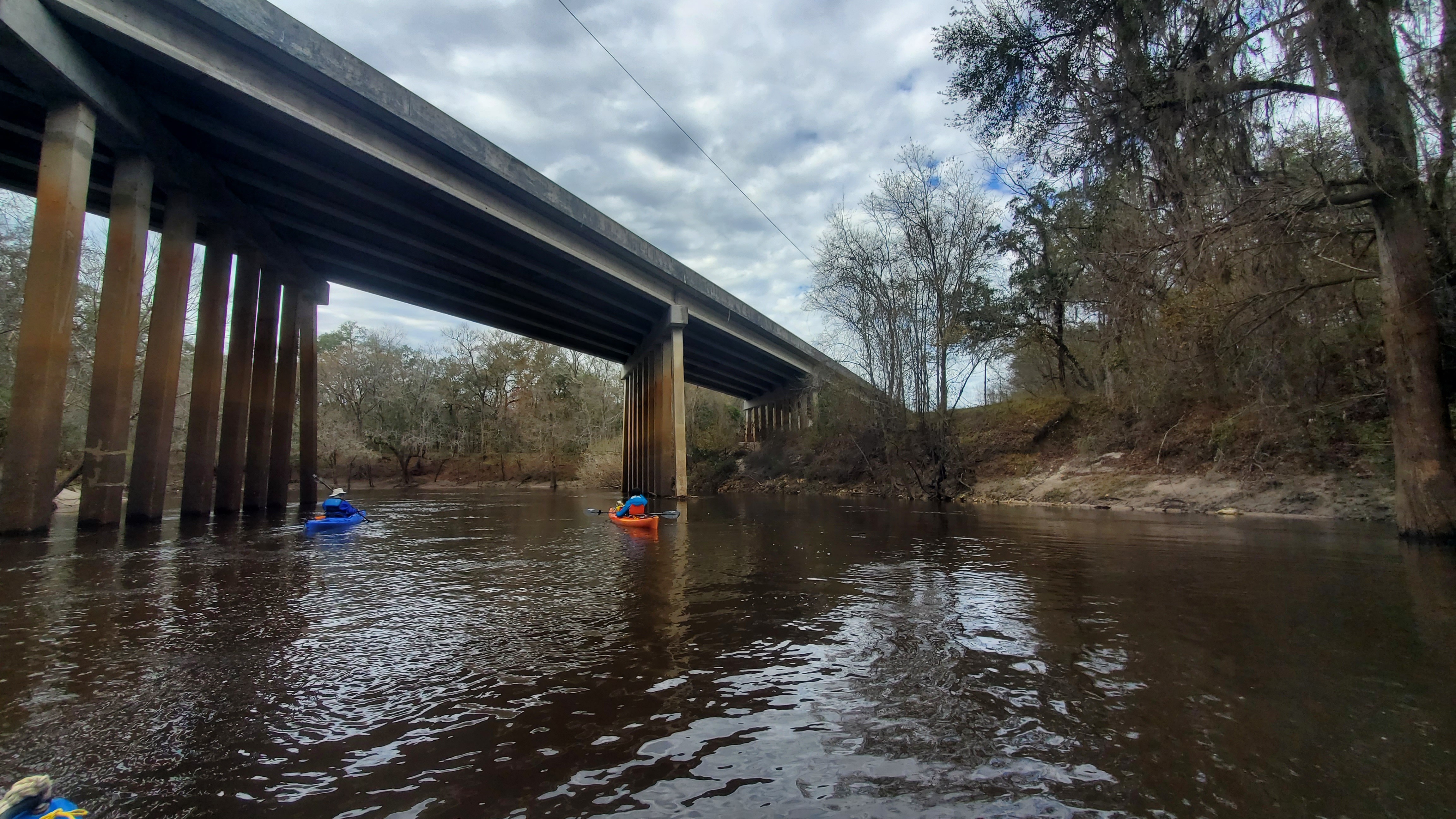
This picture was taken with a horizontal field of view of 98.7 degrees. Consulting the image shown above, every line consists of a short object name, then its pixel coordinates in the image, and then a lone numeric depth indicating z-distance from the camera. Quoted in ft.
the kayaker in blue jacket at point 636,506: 44.27
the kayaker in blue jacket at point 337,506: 43.04
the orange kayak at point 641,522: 44.14
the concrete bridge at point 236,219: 34.47
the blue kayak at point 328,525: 42.50
